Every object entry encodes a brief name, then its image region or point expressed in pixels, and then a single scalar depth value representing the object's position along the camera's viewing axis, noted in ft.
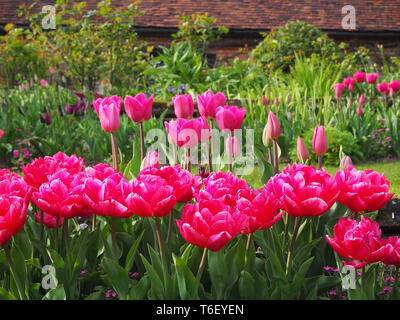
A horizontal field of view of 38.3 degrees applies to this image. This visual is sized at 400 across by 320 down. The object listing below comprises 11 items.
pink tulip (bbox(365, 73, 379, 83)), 23.79
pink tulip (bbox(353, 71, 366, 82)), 23.82
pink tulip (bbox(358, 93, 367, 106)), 20.38
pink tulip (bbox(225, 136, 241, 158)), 7.16
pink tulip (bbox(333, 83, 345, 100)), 19.63
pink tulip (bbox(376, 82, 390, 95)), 20.96
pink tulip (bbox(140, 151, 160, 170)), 6.08
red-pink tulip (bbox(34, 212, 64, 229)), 6.14
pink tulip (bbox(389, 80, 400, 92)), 20.63
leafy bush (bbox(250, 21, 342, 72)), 35.91
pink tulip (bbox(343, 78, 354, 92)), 21.68
